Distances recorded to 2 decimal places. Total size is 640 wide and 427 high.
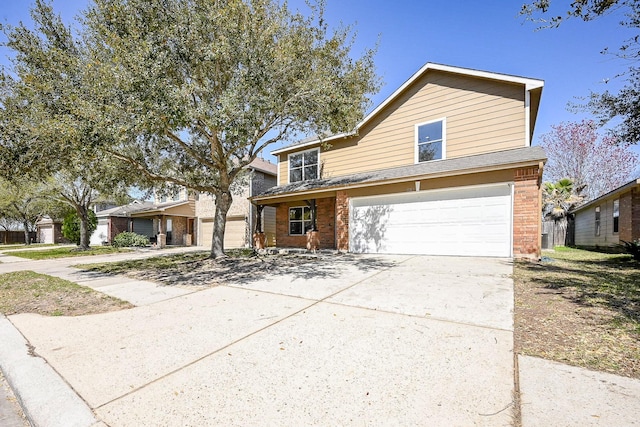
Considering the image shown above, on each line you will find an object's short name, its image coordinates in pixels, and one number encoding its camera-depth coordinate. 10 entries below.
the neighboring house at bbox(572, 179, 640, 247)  11.27
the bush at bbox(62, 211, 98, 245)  19.34
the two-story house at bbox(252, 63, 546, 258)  8.65
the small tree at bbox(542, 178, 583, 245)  17.80
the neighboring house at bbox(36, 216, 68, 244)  31.53
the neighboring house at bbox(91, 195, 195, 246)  21.66
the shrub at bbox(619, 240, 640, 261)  9.00
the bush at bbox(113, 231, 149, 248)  20.30
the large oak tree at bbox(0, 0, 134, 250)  6.92
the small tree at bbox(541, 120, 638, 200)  21.91
